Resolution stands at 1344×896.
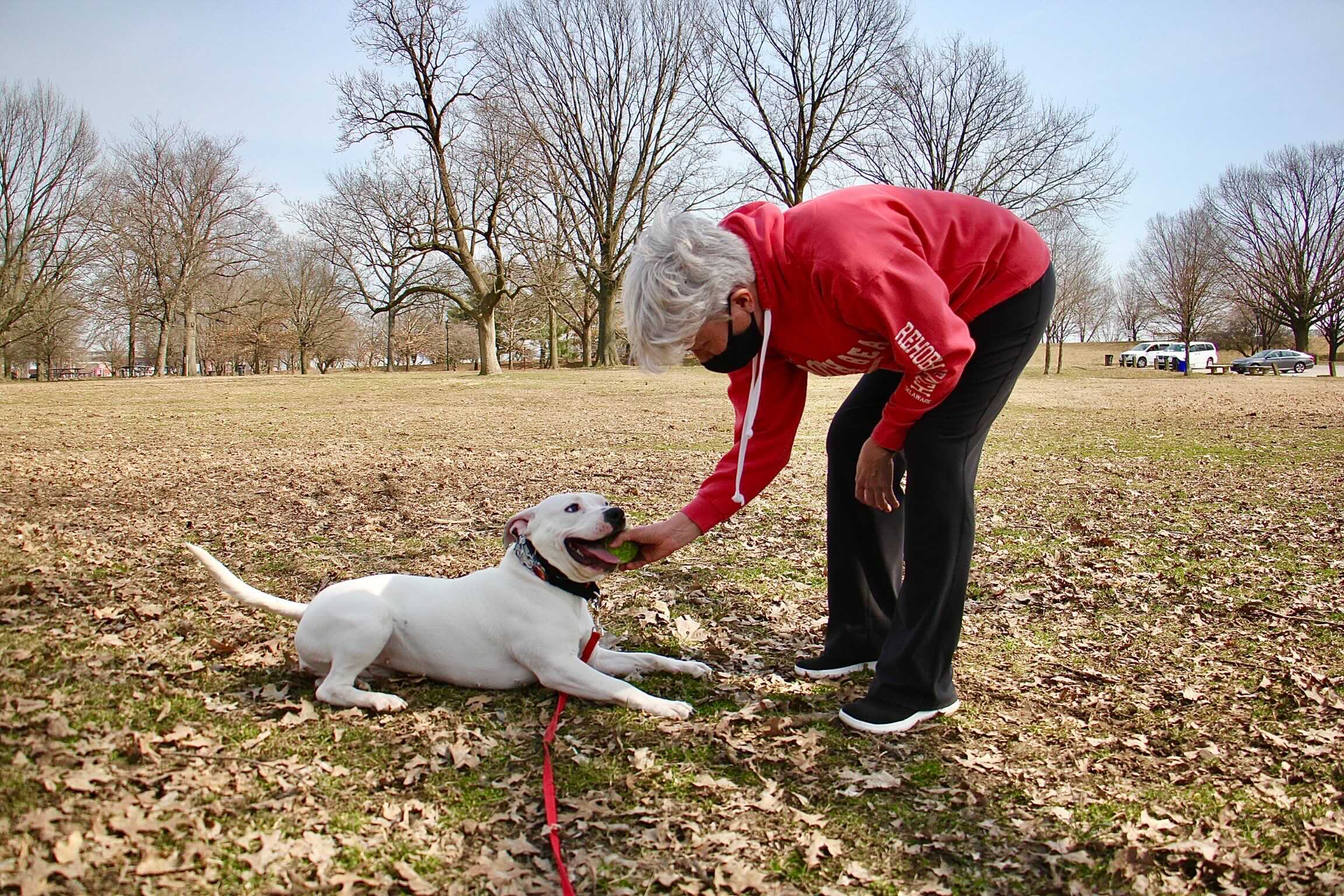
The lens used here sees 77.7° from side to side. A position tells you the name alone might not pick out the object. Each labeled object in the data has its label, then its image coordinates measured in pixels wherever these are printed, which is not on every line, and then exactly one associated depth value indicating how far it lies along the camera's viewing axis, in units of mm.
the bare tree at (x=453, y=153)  29156
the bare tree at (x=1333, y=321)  51344
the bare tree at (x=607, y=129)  38500
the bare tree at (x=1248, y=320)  53000
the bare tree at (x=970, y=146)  36969
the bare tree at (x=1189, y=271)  47375
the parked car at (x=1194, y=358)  51969
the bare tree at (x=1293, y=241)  50750
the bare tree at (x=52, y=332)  36031
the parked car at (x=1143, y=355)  55000
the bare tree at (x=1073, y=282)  43844
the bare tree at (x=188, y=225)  37688
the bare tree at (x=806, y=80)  37719
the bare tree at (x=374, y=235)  32219
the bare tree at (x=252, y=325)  51031
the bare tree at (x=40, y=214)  29984
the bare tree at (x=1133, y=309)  59344
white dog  3418
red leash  2291
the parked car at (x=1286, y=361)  47562
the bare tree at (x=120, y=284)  35812
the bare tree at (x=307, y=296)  53531
